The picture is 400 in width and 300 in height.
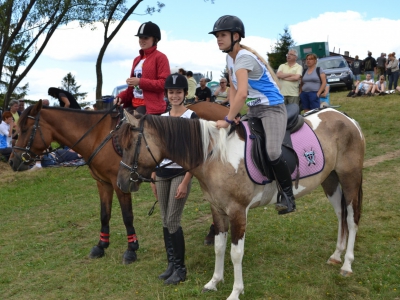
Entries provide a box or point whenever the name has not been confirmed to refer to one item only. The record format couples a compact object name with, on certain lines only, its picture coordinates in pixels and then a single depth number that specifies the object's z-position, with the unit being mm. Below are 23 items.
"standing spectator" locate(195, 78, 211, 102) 13841
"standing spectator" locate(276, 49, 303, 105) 11585
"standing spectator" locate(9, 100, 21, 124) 14555
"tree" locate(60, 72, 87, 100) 61812
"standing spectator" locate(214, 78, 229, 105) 14623
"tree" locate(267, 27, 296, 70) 45250
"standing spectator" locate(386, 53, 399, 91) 22209
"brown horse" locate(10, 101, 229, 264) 5965
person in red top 5625
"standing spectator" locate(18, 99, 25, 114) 15511
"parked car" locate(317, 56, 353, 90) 24734
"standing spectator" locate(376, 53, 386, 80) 25147
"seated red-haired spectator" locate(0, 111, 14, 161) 13133
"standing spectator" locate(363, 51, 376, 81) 26703
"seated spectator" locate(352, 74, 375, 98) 22053
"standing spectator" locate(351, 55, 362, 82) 28406
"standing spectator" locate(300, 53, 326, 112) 11547
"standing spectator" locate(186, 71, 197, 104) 11677
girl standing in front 4781
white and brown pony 4219
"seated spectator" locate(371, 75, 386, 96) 21930
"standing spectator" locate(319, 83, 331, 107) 11781
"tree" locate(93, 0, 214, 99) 18781
